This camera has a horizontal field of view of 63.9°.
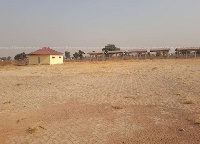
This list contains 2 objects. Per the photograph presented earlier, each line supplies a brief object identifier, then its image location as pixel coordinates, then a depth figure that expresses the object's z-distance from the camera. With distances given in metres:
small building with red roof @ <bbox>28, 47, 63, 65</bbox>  29.45
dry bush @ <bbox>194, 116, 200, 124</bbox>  4.55
